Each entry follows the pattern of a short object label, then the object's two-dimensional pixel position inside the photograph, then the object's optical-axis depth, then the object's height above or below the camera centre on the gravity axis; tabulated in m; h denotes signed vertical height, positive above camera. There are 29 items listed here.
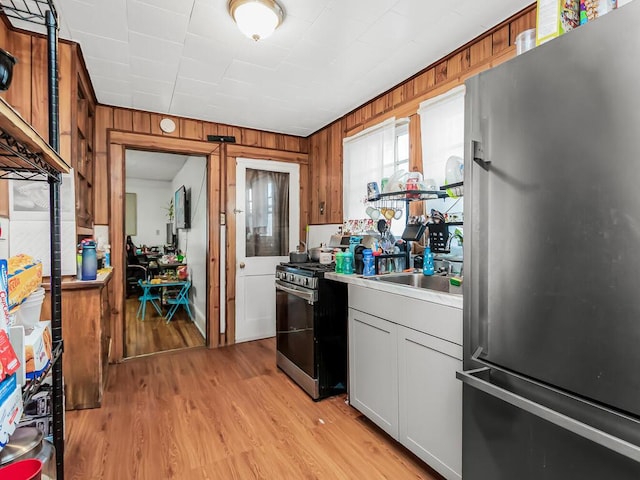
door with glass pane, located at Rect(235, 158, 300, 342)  3.90 +0.08
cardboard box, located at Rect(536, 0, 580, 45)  1.14 +0.75
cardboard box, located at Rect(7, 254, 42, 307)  0.86 -0.10
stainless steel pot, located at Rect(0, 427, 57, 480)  0.98 -0.62
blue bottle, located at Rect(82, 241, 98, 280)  2.34 -0.15
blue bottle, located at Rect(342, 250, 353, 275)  2.38 -0.17
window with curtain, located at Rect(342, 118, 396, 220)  2.96 +0.73
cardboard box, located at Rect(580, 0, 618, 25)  1.05 +0.73
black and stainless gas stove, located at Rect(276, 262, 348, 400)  2.49 -0.69
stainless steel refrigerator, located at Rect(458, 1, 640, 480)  0.88 -0.06
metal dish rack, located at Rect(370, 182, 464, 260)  2.20 +0.10
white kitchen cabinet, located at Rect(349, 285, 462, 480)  1.53 -0.69
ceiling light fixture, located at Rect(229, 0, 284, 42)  1.77 +1.19
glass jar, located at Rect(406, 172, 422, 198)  2.34 +0.40
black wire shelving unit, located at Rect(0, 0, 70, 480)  0.87 +0.19
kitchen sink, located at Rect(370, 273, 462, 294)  2.15 -0.27
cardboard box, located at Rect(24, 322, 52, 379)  0.86 -0.29
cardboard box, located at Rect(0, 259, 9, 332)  0.69 -0.12
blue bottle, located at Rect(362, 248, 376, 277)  2.25 -0.16
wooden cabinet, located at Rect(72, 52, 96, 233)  2.45 +0.72
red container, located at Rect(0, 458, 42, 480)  0.77 -0.53
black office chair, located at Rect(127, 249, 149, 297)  6.52 -0.72
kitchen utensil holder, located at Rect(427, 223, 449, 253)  2.29 +0.02
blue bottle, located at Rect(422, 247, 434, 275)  2.21 -0.15
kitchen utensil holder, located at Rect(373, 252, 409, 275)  2.29 -0.12
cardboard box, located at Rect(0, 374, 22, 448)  0.63 -0.33
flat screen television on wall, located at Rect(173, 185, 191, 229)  5.37 +0.53
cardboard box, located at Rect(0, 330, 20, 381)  0.65 -0.23
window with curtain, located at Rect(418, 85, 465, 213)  2.29 +0.74
